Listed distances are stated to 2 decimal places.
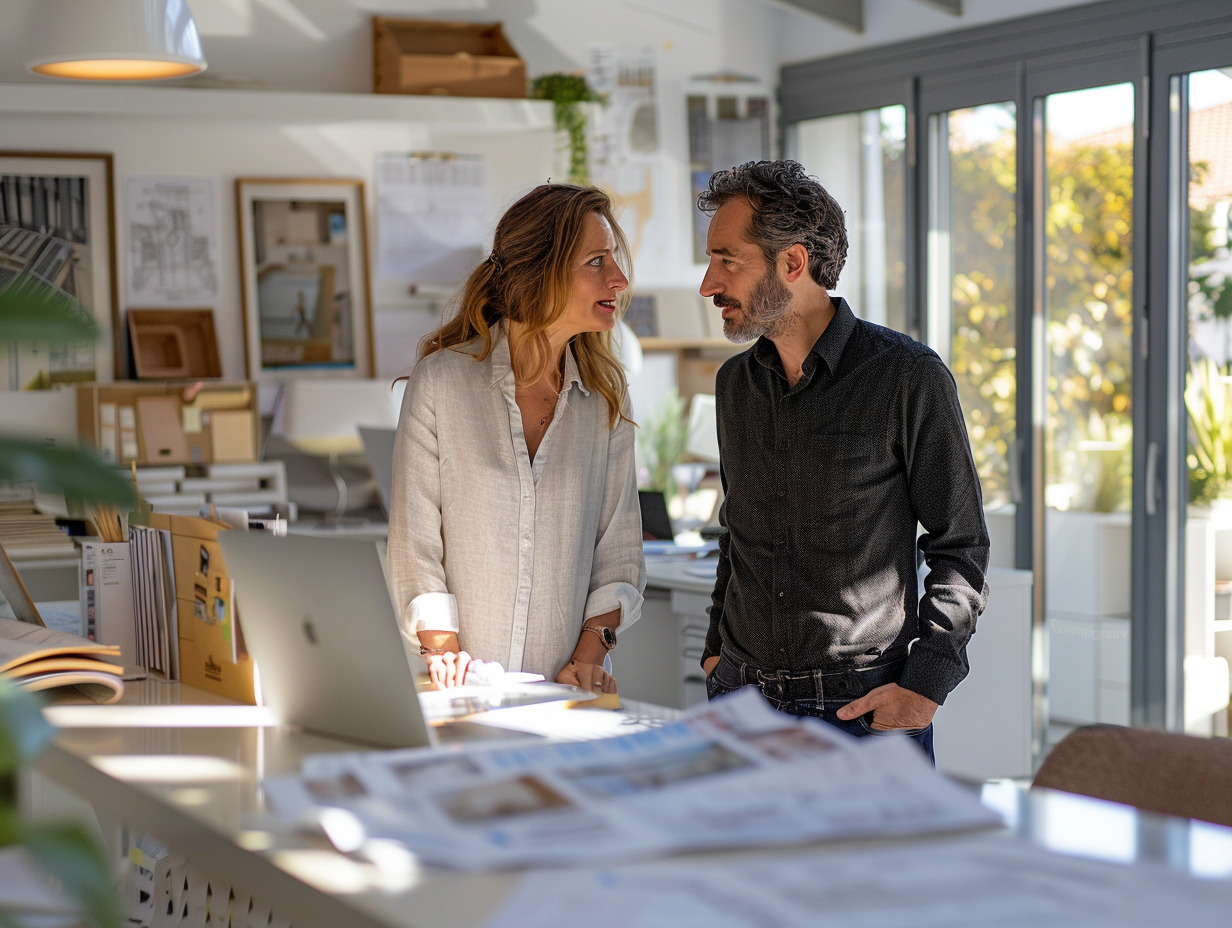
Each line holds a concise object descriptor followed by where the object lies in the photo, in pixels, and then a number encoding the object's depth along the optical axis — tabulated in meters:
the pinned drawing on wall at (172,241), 5.36
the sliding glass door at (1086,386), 4.88
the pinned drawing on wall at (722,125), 6.34
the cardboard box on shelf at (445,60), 5.52
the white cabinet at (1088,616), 4.91
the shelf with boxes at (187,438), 5.07
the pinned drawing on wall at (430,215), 5.75
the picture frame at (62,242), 5.14
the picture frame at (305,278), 5.52
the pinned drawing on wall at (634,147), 6.14
